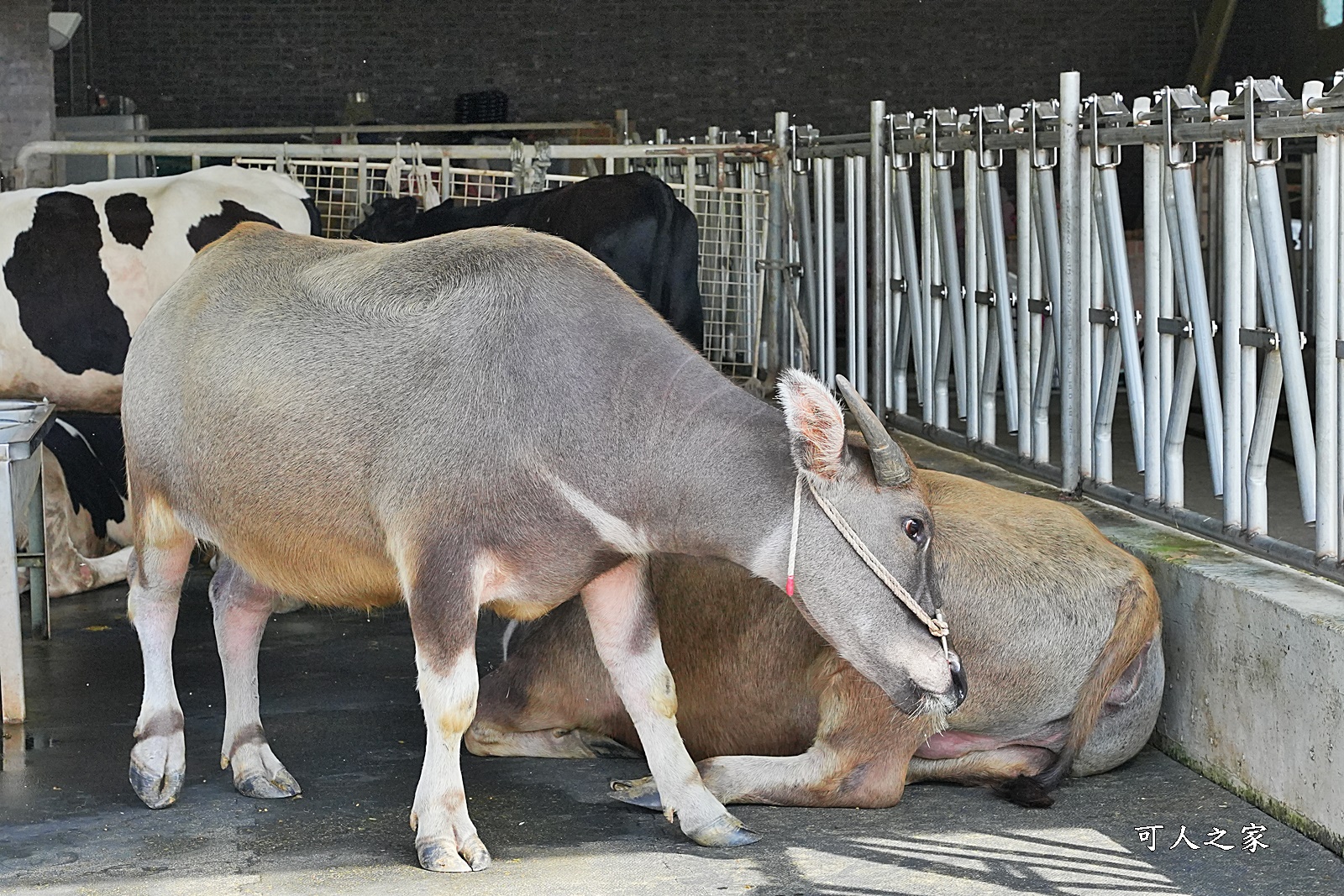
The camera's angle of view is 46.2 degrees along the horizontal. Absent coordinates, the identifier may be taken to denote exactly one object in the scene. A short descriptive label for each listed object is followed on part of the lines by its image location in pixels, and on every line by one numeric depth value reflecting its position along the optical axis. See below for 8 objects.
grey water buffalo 3.50
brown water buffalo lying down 4.05
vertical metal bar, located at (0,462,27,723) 4.79
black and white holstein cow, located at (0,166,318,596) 7.23
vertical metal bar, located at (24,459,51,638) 6.00
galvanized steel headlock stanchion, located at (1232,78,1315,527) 4.08
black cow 6.88
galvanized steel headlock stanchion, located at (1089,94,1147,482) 4.89
